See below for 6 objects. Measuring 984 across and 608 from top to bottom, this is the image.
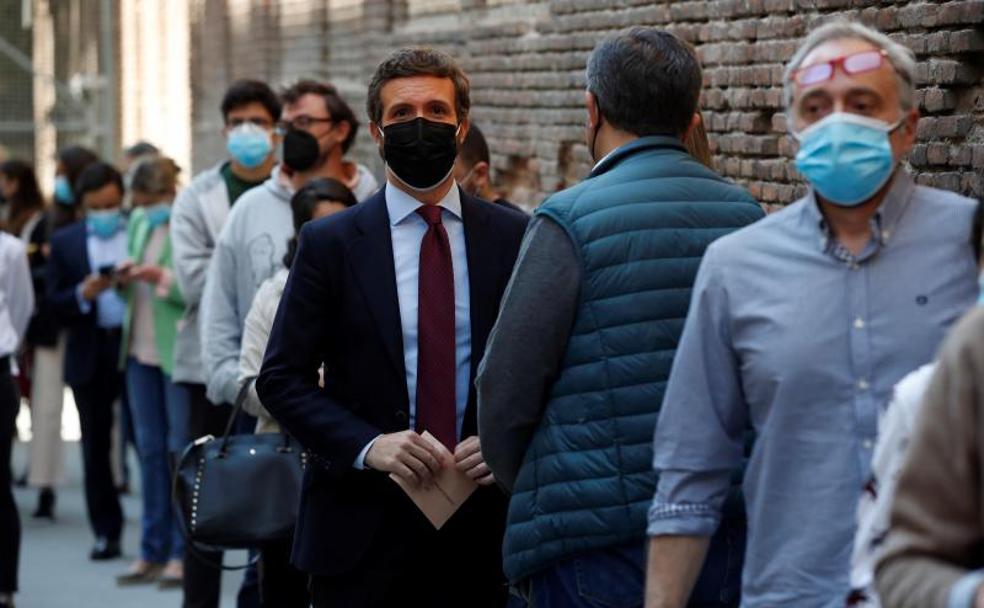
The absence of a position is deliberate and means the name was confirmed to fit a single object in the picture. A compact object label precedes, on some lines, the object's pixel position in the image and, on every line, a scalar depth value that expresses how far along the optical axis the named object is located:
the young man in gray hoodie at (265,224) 6.96
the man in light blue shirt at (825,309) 3.32
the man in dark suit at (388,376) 4.81
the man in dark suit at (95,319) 10.60
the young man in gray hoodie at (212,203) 8.28
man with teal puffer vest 3.95
